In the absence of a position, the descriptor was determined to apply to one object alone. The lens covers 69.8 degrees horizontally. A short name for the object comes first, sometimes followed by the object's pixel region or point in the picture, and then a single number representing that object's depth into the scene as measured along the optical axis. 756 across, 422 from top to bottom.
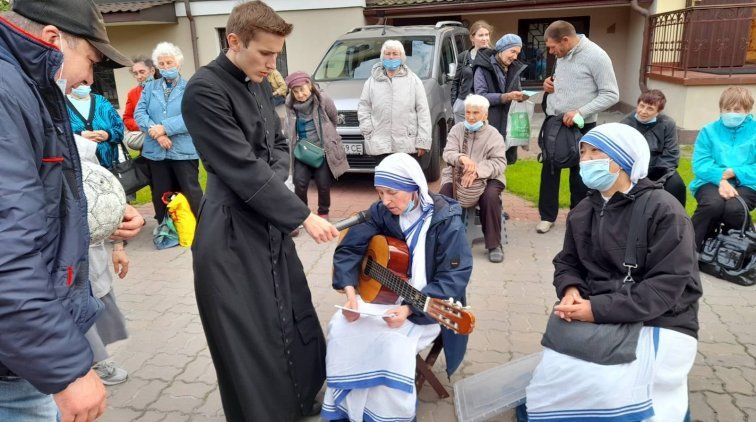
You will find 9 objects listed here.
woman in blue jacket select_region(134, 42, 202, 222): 5.51
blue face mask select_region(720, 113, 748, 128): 4.74
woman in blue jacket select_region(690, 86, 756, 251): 4.75
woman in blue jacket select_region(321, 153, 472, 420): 2.76
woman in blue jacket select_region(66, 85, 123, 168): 5.37
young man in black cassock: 2.41
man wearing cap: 1.30
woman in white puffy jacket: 6.23
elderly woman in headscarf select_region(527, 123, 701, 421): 2.43
